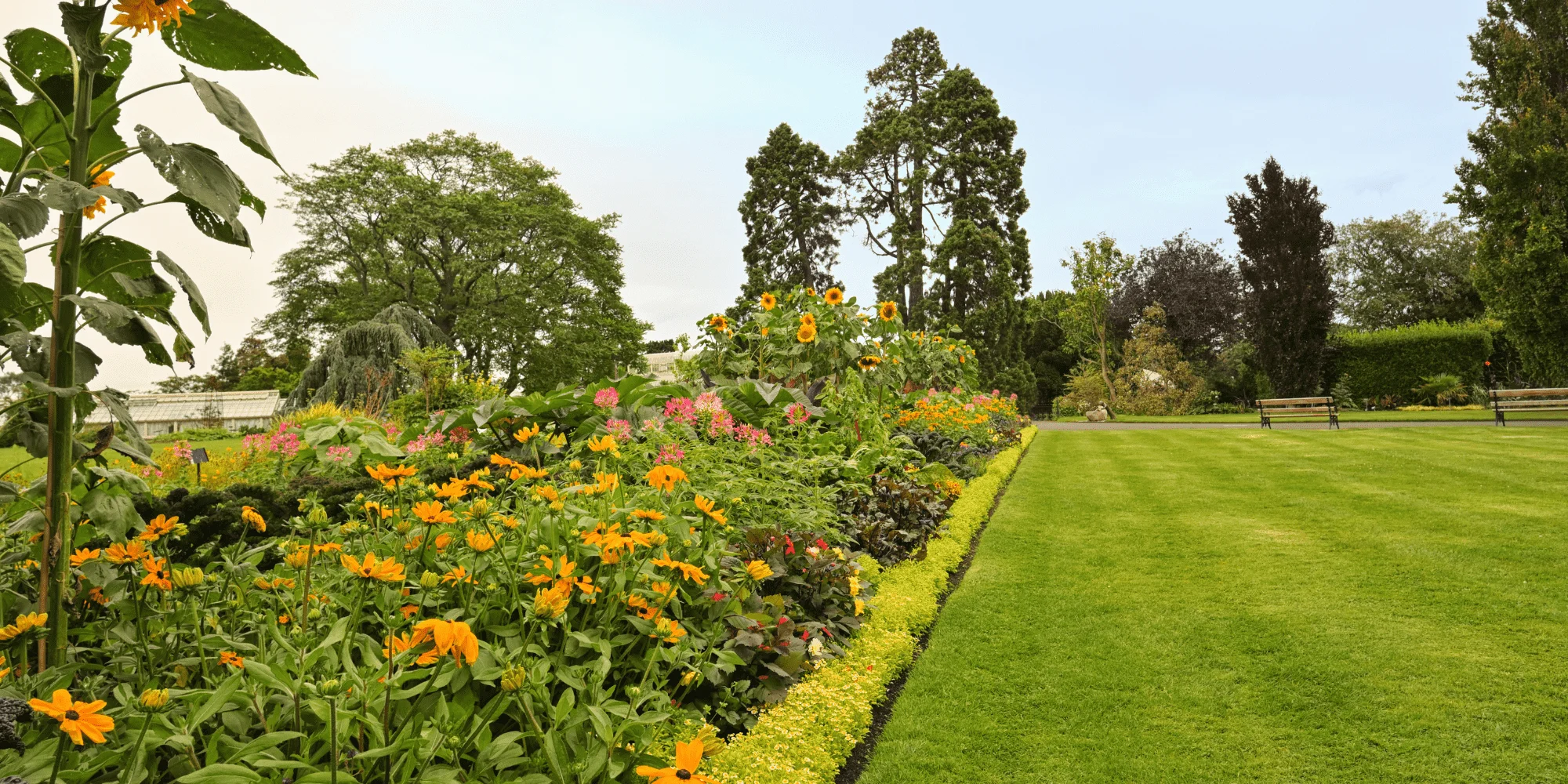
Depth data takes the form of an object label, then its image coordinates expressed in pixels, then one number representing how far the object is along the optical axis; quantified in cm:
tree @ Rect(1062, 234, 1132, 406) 2261
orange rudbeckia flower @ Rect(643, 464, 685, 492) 188
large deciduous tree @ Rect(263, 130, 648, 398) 2273
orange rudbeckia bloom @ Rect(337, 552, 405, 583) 121
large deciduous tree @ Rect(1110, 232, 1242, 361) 2800
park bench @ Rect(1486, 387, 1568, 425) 1148
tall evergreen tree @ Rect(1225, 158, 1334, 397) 1880
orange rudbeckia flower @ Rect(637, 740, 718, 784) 106
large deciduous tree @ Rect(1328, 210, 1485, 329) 3081
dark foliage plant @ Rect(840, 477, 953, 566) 401
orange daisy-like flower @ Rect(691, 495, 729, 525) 169
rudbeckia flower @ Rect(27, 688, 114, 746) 83
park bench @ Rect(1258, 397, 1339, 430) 1338
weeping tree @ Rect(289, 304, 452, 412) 1722
